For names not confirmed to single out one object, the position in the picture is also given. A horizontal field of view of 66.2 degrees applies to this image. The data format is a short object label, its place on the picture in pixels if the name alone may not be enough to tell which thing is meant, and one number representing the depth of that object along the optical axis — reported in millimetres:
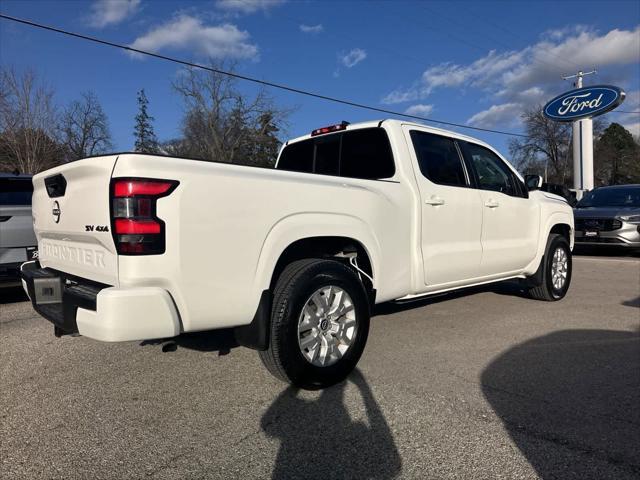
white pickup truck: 2584
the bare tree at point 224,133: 44031
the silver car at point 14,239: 5562
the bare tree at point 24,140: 25766
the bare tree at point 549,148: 62000
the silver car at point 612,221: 10461
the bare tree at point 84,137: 34594
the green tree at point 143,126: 63388
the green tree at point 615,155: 56656
